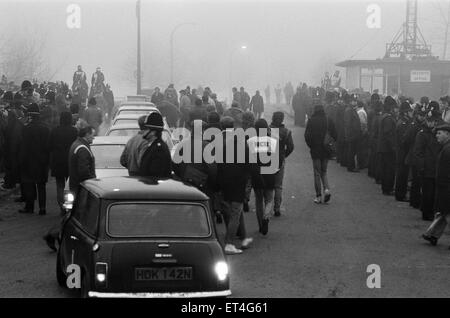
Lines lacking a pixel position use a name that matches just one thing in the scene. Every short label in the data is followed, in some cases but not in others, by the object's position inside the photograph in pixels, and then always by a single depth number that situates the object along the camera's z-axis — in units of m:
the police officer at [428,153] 15.73
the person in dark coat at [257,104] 43.16
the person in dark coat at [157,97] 38.28
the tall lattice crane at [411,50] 49.44
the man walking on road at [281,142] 15.95
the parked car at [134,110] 25.91
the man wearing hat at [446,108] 19.83
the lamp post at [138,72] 44.66
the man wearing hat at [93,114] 25.94
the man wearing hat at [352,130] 23.67
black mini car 8.51
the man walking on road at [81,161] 13.12
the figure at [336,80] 43.19
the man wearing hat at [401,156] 18.64
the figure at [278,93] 77.19
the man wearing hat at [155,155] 12.38
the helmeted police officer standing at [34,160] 16.53
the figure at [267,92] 75.28
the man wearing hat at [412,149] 16.88
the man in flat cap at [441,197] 13.45
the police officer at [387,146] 19.56
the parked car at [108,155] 14.34
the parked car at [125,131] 18.75
